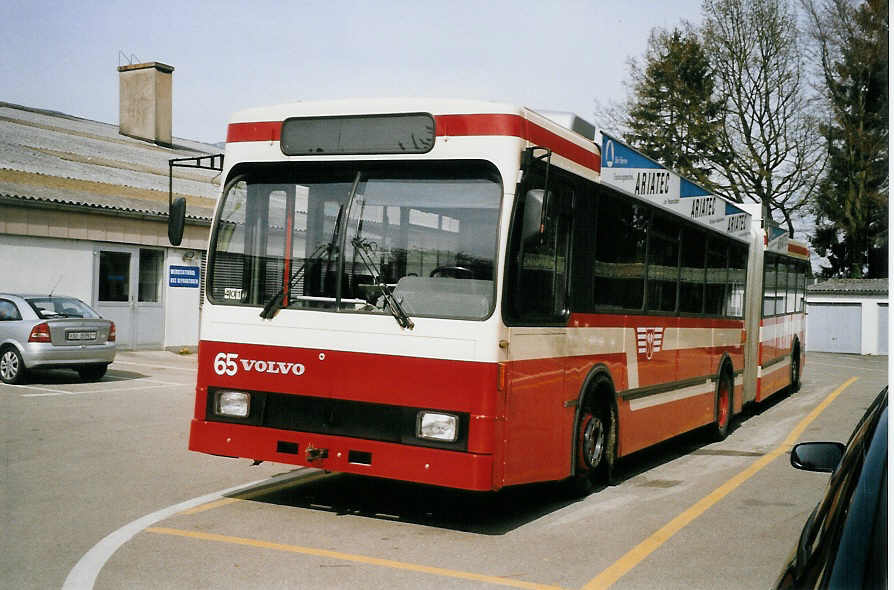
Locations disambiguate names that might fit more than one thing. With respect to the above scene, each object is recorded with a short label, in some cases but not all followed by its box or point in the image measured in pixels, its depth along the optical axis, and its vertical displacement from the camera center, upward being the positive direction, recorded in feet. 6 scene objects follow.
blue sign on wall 82.33 +0.85
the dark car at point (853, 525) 7.14 -1.76
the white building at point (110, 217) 68.85 +5.27
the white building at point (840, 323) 117.26 -1.51
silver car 54.44 -3.12
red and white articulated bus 21.29 +0.02
